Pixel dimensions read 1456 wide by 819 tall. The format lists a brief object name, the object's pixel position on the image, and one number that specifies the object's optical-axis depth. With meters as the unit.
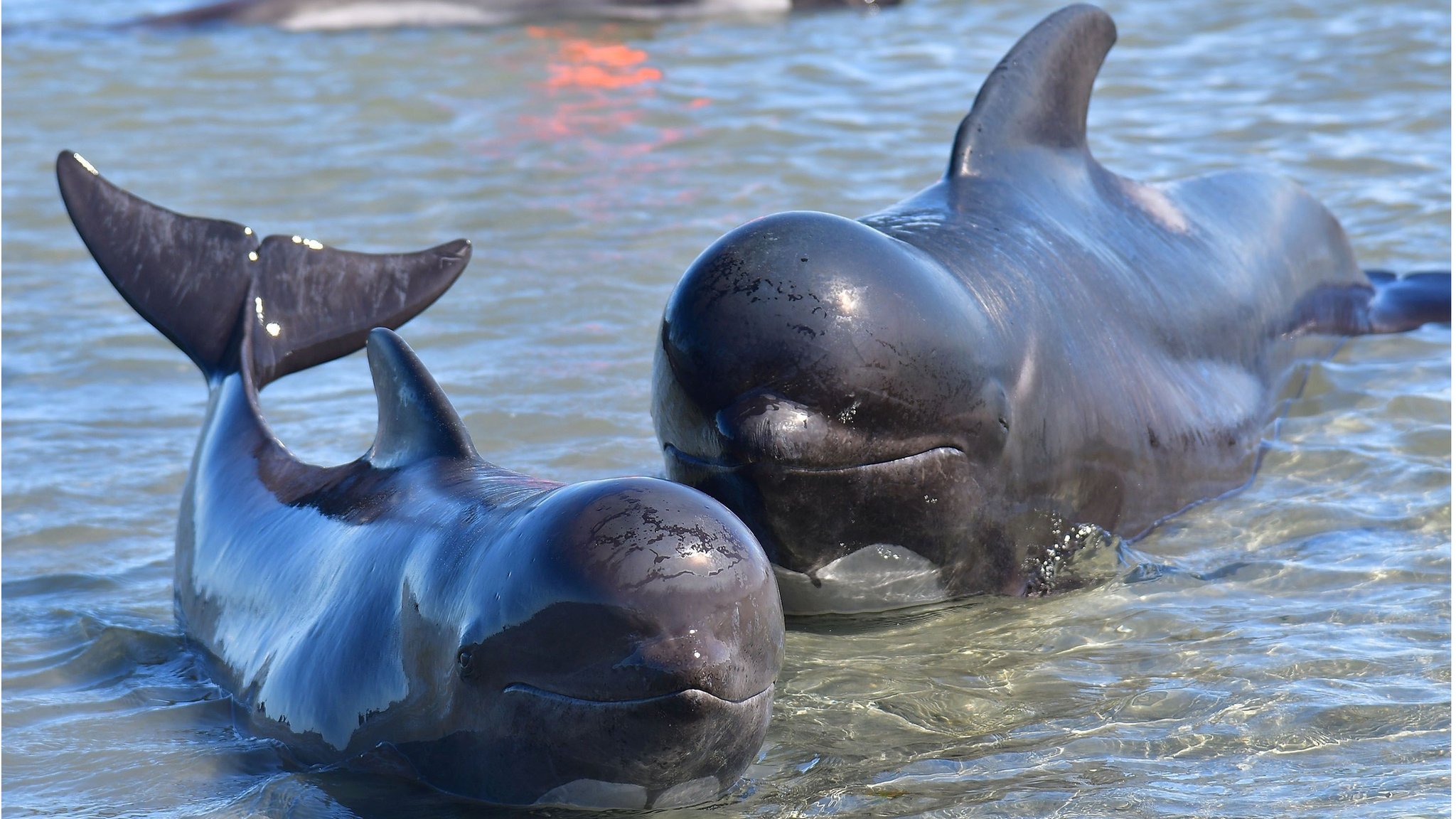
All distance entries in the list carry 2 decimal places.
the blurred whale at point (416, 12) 35.97
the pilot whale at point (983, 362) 9.02
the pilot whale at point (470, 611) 6.89
